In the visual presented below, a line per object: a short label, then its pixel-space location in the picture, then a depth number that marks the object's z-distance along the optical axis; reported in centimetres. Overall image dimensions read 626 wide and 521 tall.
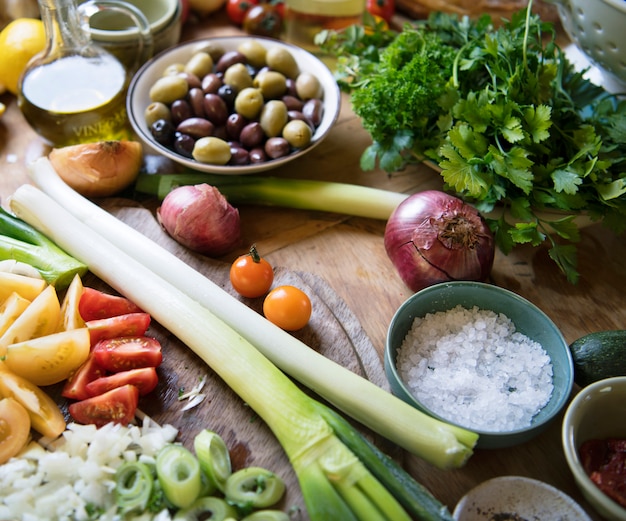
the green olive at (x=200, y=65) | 58
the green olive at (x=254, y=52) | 59
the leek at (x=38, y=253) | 47
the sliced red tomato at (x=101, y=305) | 46
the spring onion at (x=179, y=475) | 37
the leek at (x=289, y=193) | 55
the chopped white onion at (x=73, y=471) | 37
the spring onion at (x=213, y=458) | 38
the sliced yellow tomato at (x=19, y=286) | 45
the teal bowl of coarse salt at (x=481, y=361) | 42
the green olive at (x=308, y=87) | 57
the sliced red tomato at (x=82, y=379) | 42
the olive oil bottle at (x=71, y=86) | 54
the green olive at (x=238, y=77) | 56
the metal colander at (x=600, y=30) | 49
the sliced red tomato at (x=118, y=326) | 44
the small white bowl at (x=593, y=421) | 38
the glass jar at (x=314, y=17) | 65
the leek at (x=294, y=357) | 39
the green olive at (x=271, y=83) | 57
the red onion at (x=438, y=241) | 47
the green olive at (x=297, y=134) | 54
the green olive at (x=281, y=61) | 58
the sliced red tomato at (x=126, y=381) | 42
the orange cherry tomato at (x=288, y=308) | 46
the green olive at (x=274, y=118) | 54
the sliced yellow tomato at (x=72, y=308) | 44
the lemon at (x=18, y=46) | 59
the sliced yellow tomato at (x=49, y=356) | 41
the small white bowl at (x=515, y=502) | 38
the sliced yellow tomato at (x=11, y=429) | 39
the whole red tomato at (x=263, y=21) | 70
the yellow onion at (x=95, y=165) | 53
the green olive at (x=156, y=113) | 54
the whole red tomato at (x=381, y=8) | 71
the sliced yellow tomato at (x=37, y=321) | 43
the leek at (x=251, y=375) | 37
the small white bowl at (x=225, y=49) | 53
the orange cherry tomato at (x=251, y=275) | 48
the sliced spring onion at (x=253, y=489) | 38
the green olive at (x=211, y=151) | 52
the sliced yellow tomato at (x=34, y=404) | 41
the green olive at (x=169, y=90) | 55
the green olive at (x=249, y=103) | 55
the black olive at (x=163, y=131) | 54
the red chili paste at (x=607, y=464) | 38
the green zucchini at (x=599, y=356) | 43
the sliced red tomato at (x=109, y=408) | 41
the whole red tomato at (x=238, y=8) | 72
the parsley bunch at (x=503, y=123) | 48
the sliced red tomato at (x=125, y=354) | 43
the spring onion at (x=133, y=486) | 37
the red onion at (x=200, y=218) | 50
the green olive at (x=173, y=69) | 57
